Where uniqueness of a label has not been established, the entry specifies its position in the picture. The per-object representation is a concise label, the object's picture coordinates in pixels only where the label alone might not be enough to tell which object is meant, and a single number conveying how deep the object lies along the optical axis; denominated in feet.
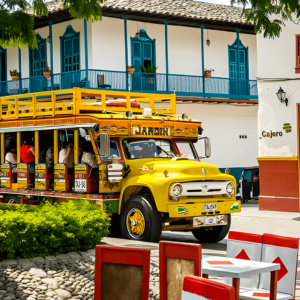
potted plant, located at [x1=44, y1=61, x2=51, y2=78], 85.81
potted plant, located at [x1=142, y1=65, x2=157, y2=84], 86.28
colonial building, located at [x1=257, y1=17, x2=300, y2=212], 57.06
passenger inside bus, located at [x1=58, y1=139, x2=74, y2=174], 41.70
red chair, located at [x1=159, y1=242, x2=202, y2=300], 17.90
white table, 16.84
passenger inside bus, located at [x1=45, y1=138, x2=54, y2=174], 43.27
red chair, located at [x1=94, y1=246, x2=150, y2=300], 17.53
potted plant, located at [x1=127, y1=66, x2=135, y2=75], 83.97
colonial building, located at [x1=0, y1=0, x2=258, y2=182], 84.53
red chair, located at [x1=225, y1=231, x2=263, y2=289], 20.63
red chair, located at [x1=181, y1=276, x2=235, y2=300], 13.56
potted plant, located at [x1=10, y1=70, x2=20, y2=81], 92.16
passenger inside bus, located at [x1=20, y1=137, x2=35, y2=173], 45.11
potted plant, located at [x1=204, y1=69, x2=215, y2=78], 91.24
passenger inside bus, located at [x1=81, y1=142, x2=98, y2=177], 39.37
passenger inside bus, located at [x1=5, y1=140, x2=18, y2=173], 46.93
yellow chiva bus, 35.94
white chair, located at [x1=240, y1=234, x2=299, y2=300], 19.52
